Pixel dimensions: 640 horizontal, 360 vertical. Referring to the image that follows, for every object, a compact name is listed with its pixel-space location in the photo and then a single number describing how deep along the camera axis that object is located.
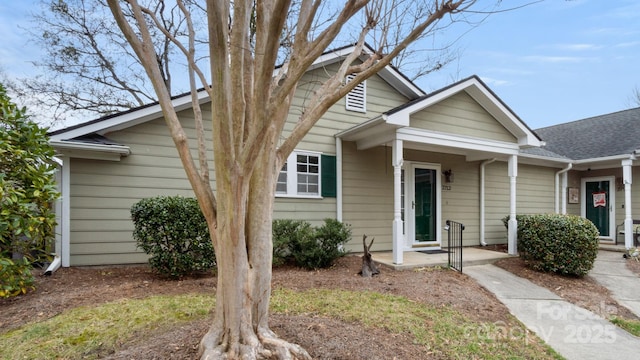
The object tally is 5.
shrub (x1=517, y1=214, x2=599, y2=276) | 5.86
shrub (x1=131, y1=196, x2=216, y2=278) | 4.69
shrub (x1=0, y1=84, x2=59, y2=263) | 3.82
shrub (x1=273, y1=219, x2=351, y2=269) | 5.68
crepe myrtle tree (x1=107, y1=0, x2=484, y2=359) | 2.01
